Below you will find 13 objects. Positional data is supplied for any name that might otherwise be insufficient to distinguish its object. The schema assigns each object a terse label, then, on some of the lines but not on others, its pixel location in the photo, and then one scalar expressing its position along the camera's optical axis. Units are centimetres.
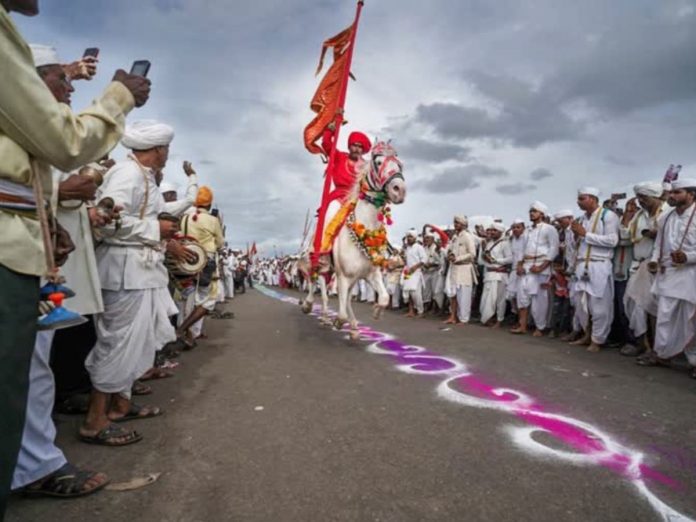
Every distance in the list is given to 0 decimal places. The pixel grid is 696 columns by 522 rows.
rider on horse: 693
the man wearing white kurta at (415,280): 1285
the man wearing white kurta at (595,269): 711
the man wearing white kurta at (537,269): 870
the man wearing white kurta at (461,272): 1064
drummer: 660
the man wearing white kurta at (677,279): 543
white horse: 649
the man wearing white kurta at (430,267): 1284
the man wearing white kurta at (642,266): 627
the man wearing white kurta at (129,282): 307
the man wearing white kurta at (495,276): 1013
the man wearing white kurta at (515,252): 933
